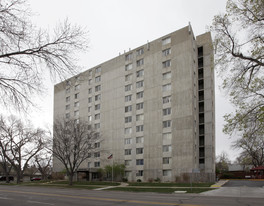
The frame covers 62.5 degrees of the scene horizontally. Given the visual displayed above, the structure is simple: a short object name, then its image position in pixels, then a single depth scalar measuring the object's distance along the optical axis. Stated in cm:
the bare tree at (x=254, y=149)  1146
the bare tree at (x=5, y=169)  4828
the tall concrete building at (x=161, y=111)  3690
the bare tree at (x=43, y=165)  4788
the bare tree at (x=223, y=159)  8465
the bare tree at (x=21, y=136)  3998
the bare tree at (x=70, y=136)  3591
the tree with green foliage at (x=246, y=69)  1113
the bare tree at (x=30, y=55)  821
